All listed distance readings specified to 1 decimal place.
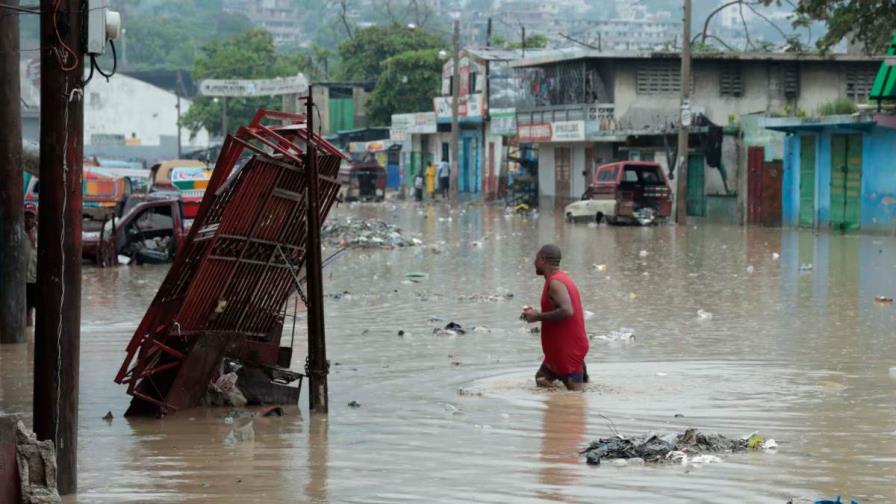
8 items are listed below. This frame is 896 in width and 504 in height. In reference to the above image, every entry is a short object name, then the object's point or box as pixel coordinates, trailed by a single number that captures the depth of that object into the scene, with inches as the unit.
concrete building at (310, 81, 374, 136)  3326.8
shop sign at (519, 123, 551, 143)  2075.5
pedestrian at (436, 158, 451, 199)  2504.9
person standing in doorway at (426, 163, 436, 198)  2610.7
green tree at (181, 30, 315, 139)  3769.7
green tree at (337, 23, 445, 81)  3307.1
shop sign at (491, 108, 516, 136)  2297.0
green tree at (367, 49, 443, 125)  2989.7
